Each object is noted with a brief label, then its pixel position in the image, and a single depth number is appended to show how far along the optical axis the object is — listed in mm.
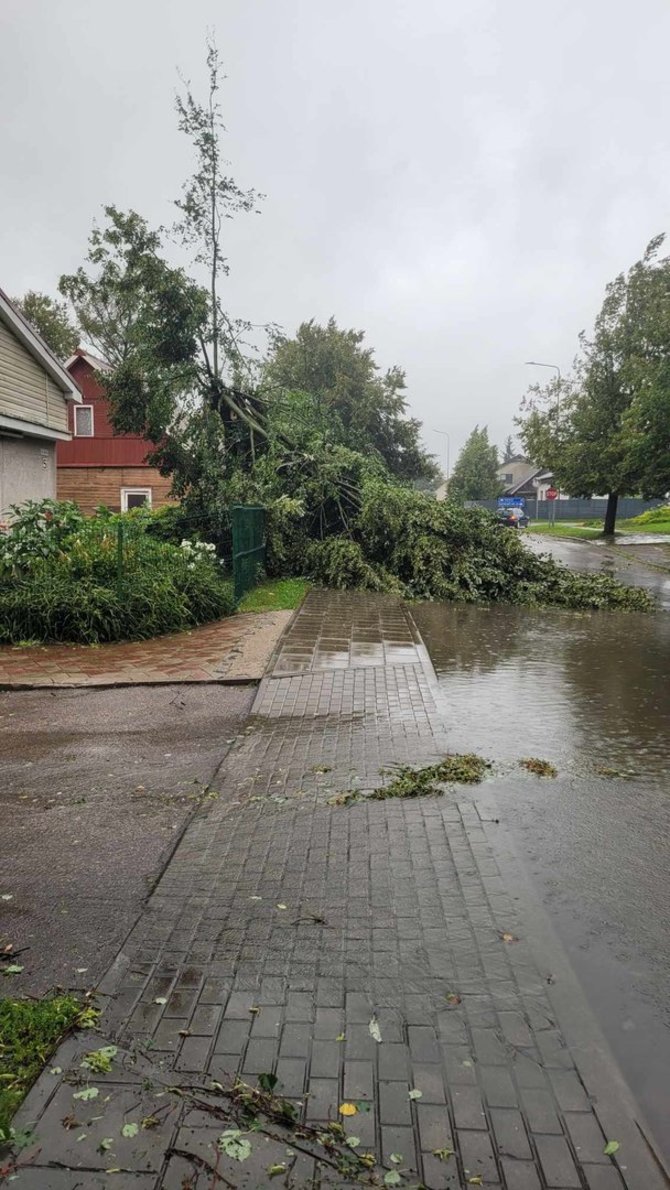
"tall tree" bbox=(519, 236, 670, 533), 31219
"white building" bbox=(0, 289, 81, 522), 16953
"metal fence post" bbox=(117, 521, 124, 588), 10227
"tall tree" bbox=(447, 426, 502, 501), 72119
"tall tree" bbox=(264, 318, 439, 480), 44938
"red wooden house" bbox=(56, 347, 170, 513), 30812
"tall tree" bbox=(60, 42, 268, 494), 16500
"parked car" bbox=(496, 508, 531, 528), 49312
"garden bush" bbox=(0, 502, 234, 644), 9641
